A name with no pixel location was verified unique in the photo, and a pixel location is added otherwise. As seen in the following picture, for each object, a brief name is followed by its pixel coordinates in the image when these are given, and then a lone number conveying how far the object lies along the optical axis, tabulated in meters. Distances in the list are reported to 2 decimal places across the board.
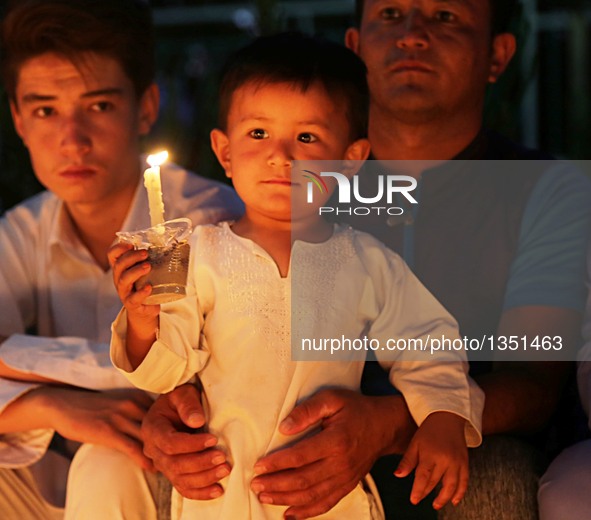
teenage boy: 2.64
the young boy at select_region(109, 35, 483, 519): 2.15
